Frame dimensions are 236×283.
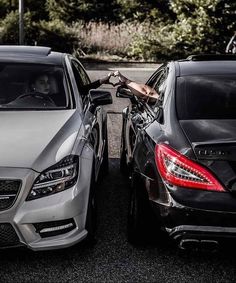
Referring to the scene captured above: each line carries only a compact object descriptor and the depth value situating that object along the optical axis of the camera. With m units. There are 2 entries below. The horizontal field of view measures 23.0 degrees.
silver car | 3.91
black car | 3.78
